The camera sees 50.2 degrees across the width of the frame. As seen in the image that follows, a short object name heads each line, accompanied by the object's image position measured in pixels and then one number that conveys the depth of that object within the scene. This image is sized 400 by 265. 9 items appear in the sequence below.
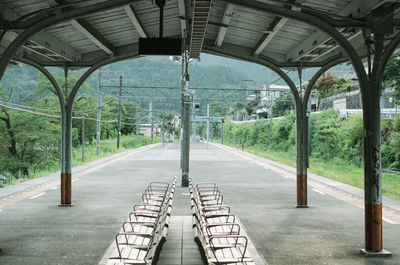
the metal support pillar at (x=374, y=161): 6.36
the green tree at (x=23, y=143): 23.67
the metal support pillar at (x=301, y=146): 10.04
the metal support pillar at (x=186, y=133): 13.98
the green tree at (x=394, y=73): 14.34
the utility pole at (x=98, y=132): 31.45
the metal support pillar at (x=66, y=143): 10.14
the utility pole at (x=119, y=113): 40.49
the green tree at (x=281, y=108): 59.08
